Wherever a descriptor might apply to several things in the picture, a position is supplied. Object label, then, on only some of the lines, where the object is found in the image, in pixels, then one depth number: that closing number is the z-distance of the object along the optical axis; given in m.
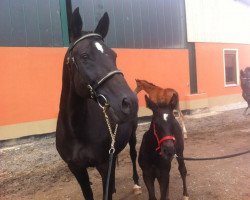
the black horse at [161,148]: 2.47
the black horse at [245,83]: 8.92
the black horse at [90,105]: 1.62
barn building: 5.84
